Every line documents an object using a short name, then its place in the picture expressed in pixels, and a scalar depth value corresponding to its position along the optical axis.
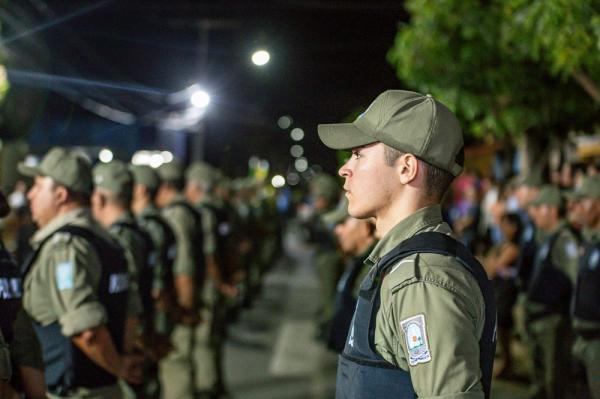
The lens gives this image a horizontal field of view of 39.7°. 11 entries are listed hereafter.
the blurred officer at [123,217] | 5.72
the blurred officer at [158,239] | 7.10
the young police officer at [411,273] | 2.16
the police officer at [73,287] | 4.23
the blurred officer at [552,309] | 7.39
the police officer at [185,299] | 7.91
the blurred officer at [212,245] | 9.73
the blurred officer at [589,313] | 5.83
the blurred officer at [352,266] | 4.90
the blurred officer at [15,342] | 3.27
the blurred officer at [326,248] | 10.21
